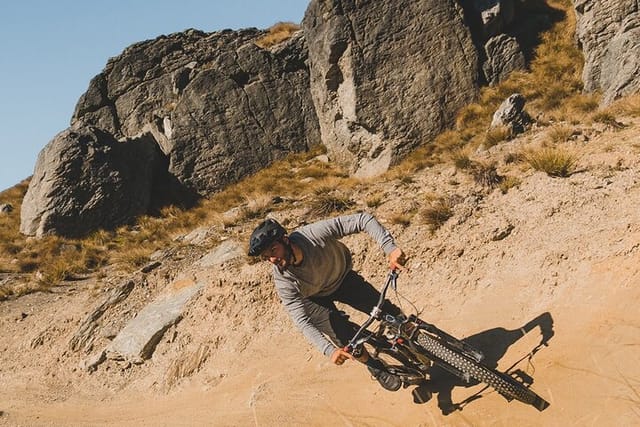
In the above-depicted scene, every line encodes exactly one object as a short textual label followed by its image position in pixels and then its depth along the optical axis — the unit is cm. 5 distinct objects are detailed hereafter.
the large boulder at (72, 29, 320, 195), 2047
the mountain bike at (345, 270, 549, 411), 516
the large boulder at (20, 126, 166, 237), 1833
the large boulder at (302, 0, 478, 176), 1594
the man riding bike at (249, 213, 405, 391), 498
